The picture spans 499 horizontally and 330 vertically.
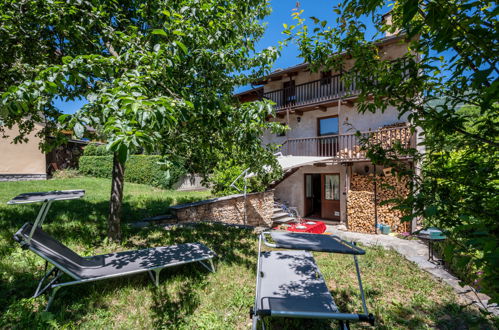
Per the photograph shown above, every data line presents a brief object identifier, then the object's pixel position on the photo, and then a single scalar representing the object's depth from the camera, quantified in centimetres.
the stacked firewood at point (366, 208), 1123
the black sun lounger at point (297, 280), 254
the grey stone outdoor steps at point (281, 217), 1286
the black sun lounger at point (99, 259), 345
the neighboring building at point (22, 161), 1623
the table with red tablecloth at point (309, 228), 910
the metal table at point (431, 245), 656
